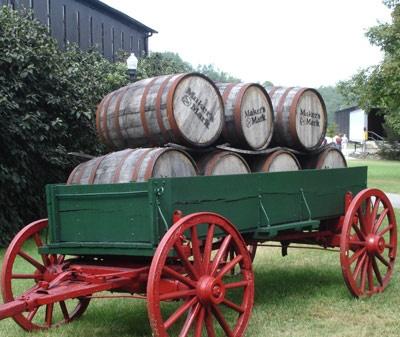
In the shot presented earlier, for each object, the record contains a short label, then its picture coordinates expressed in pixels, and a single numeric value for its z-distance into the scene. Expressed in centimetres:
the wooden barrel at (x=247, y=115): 581
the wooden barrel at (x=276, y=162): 597
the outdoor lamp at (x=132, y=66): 1155
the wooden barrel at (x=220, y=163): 542
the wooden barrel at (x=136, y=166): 495
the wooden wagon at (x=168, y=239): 414
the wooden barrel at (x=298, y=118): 636
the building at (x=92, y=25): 1680
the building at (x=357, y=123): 4978
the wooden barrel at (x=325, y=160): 666
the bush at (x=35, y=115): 948
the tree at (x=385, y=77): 2066
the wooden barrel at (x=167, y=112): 529
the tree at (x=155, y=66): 1579
